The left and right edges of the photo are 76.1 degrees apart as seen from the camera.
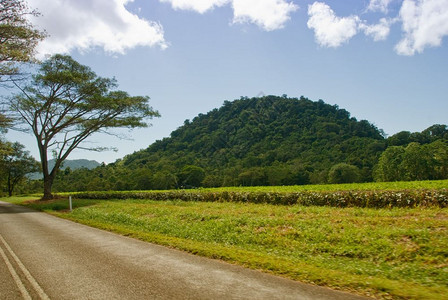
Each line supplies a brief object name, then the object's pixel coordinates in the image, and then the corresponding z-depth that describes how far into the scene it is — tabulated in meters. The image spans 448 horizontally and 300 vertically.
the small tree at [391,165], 59.72
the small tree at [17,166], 76.75
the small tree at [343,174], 64.81
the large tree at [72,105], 31.03
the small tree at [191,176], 80.19
